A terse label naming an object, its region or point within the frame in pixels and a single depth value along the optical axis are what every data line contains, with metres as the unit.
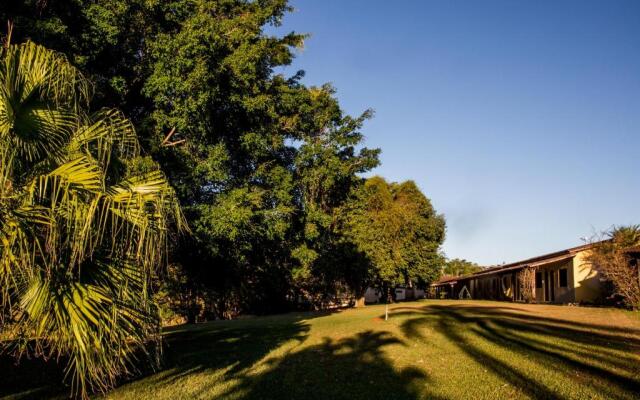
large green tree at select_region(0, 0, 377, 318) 12.85
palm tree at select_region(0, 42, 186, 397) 4.75
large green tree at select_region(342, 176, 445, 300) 24.25
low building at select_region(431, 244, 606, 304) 25.75
